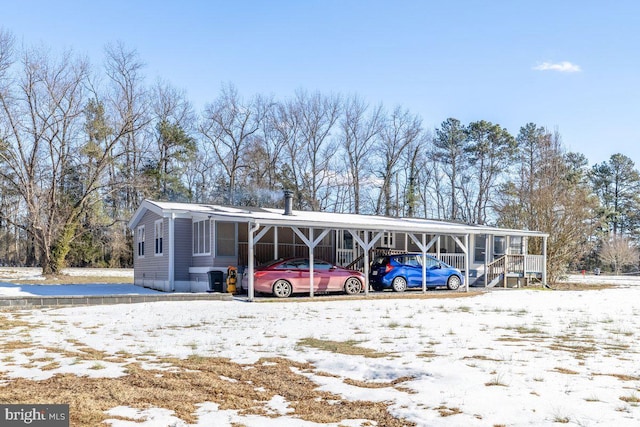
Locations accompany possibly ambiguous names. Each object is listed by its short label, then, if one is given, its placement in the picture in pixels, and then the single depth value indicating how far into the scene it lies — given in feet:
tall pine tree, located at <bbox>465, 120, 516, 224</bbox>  176.65
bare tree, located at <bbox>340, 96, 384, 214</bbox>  162.09
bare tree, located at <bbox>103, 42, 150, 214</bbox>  121.19
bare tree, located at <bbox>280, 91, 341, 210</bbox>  158.61
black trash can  62.90
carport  59.44
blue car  69.72
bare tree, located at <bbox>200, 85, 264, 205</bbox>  159.43
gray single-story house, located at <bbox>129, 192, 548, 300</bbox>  65.21
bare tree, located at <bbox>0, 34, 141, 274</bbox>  107.76
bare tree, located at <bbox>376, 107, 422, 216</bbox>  163.43
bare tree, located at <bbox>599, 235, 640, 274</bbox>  174.50
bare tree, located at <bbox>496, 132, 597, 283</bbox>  95.45
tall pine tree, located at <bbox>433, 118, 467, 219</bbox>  177.17
